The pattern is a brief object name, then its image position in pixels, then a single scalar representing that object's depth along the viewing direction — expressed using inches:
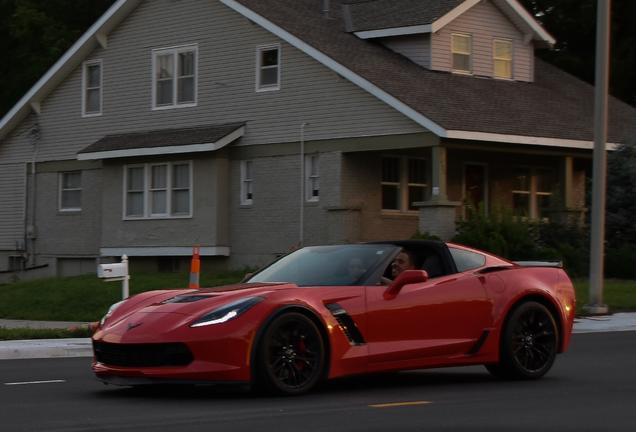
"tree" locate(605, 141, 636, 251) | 1100.5
